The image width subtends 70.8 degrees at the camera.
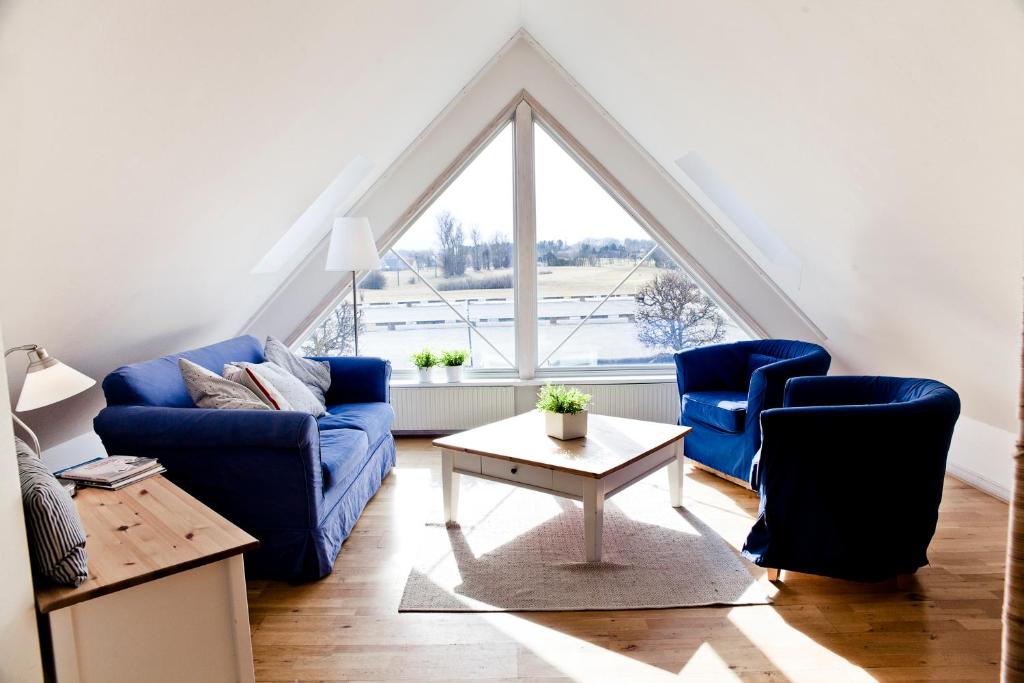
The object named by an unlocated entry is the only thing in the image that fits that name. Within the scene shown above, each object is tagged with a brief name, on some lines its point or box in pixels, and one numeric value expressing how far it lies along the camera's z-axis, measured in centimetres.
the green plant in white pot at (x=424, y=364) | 524
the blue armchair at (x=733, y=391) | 382
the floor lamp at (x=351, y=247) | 456
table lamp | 230
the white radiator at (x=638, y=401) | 521
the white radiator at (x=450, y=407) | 518
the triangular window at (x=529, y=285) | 527
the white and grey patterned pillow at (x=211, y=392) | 324
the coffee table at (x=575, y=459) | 315
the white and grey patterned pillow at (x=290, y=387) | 373
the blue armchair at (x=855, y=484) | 271
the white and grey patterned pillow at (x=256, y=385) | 349
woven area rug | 287
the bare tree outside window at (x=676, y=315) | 538
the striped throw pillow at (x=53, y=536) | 173
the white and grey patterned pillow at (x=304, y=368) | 420
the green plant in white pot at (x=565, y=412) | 356
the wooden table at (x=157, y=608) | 175
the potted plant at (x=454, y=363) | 523
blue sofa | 289
